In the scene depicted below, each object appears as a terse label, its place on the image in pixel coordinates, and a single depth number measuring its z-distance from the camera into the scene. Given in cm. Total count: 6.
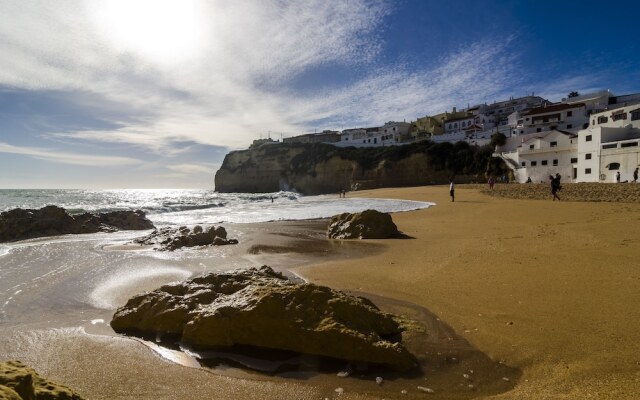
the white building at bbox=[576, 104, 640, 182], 2966
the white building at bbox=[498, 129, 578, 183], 3862
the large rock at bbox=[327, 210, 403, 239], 1215
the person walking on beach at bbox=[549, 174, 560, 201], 2194
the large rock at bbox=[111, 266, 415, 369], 384
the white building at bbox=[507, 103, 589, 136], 5078
